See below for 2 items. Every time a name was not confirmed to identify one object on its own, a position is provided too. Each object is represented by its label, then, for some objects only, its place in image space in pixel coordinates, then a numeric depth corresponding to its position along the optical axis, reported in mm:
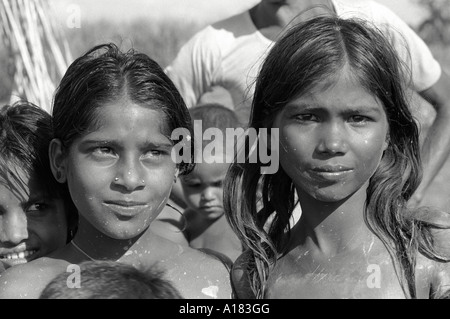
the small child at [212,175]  3756
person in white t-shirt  3818
